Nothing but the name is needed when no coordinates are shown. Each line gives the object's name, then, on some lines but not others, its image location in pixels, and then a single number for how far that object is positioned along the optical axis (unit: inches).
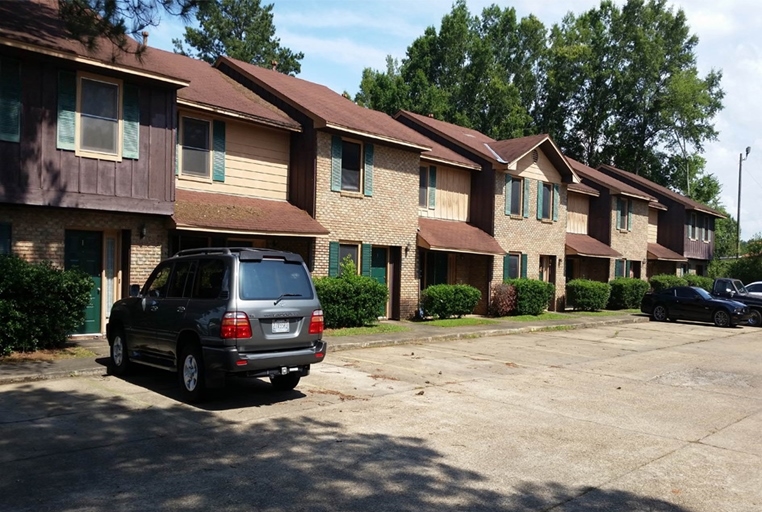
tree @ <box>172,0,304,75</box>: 1979.6
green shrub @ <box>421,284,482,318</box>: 863.1
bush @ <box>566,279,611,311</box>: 1185.4
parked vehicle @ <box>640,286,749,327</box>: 1007.6
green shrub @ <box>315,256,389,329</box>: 703.1
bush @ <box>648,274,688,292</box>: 1462.8
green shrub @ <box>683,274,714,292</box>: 1539.1
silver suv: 341.7
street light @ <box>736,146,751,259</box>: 1966.0
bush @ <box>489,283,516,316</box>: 1004.6
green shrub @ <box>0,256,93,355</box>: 462.3
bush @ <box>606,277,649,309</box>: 1300.4
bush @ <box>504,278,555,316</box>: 1015.6
